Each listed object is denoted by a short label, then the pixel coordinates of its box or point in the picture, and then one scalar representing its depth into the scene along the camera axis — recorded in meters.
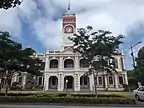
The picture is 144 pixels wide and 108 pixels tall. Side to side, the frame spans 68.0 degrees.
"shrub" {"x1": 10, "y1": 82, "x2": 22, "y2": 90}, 22.70
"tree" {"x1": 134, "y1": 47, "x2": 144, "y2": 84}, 19.15
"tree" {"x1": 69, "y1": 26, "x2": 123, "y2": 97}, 11.36
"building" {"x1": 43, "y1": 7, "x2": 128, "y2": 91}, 23.85
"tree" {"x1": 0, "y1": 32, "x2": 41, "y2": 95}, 11.56
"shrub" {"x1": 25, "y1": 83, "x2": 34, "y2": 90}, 24.55
